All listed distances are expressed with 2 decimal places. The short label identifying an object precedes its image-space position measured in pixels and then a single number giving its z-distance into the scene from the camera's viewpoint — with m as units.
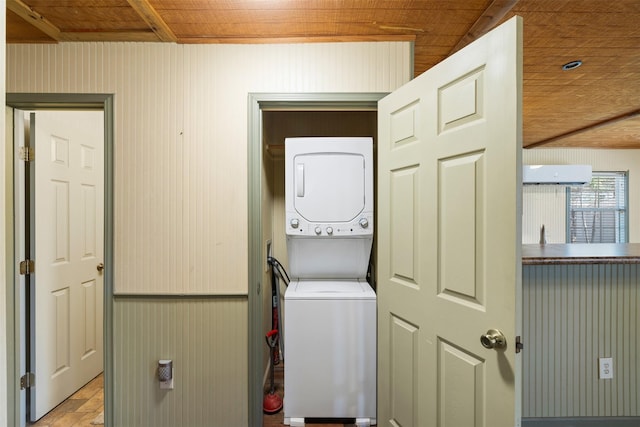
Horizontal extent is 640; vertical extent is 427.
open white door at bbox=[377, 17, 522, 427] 1.06
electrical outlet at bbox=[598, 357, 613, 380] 1.87
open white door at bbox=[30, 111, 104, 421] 2.02
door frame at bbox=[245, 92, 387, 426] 1.77
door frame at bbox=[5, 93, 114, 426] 1.76
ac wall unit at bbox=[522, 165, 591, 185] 4.11
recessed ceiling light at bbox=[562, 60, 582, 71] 2.18
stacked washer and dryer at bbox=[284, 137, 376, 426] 1.90
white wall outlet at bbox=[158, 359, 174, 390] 1.74
